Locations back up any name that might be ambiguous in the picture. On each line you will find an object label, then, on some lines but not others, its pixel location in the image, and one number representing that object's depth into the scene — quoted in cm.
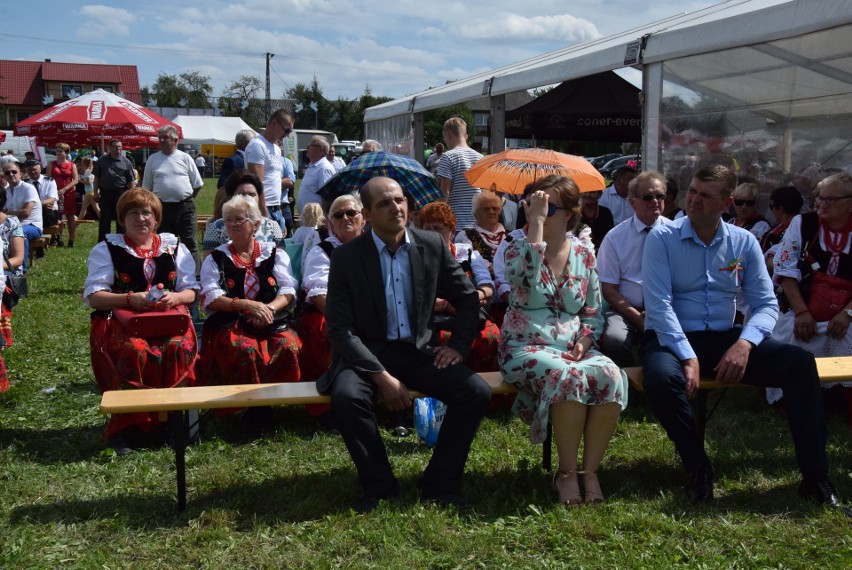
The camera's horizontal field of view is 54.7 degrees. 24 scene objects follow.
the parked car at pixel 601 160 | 3806
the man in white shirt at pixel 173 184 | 941
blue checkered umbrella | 607
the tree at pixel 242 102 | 7788
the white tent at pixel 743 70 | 572
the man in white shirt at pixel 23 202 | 1062
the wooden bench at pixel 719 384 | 394
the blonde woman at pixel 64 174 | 1565
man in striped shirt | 801
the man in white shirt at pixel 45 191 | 1350
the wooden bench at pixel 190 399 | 365
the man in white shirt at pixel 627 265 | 516
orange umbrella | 654
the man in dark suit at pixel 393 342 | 374
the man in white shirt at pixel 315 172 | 978
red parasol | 1336
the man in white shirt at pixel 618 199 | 786
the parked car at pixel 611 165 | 3369
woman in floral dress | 376
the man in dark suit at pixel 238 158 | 867
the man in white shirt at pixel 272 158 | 888
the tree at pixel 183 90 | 8856
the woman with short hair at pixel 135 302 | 459
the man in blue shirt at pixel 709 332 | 378
